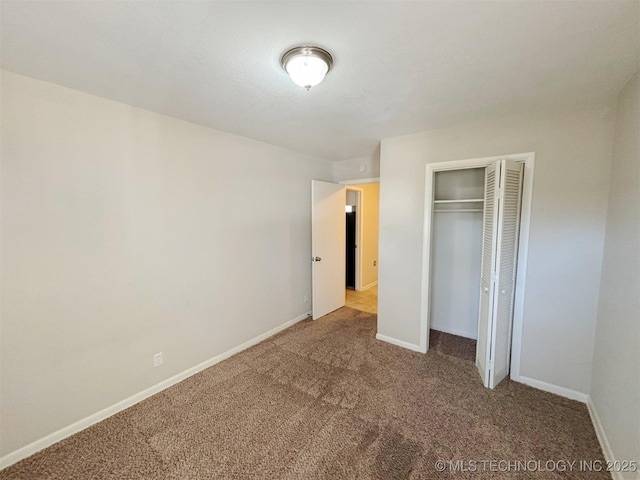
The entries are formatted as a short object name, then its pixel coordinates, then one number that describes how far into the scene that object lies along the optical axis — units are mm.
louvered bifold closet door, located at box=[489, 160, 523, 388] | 2283
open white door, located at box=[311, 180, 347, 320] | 3920
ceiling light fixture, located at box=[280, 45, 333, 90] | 1432
